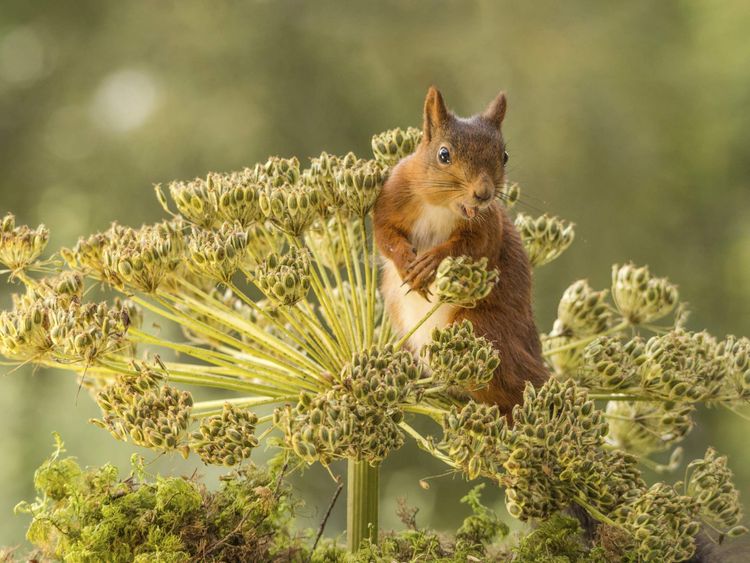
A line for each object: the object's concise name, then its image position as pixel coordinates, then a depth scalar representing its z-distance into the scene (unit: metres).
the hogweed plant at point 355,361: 5.49
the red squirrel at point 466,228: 5.56
